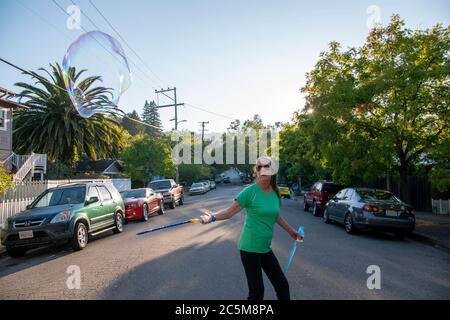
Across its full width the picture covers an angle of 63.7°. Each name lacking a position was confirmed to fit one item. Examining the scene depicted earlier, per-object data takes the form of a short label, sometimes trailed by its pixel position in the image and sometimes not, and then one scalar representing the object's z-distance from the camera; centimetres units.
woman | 376
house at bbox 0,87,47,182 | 2362
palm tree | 3038
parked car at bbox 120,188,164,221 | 1522
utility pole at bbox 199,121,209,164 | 6914
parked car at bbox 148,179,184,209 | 2200
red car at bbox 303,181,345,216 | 1728
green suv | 866
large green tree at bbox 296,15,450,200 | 1303
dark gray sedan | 1076
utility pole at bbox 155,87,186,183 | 3822
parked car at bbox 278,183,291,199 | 3347
